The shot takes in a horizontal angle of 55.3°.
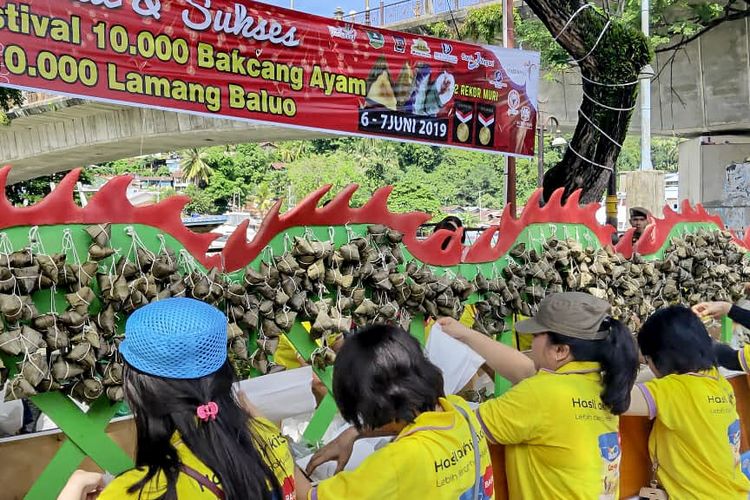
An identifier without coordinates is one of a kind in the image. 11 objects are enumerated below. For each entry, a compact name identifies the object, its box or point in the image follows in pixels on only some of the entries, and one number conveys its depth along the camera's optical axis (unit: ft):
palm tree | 151.12
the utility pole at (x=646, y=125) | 40.45
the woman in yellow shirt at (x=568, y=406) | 7.30
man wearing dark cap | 21.31
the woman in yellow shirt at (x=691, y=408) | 8.76
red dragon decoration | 7.20
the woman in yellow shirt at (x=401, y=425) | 5.42
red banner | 10.80
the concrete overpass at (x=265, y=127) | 35.68
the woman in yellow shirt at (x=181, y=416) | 4.41
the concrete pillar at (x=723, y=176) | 42.34
